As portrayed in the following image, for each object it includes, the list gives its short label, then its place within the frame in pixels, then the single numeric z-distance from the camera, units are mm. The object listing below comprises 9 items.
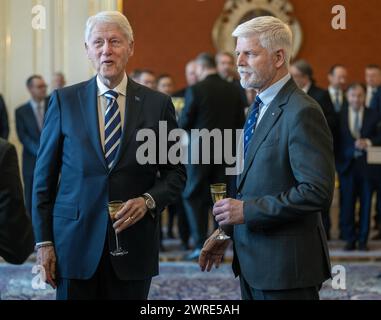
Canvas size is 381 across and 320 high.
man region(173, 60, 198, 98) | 7378
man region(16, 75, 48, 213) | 6887
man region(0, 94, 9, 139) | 6887
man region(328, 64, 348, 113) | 7342
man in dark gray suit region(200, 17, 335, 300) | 2438
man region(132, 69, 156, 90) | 6625
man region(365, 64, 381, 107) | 7270
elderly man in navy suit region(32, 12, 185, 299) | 2771
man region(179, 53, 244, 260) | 6391
